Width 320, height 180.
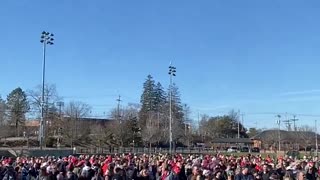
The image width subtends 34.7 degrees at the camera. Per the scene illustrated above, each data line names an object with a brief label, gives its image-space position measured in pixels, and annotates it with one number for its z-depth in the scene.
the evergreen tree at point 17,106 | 94.54
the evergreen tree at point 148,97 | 119.06
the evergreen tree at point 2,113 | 87.71
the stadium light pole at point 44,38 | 51.33
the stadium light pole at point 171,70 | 59.97
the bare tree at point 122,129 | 87.30
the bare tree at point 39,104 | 76.89
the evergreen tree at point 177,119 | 98.36
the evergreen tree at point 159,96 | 125.06
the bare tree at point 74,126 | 79.96
